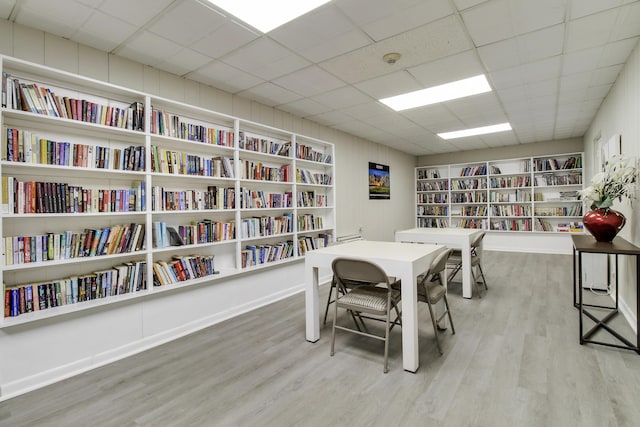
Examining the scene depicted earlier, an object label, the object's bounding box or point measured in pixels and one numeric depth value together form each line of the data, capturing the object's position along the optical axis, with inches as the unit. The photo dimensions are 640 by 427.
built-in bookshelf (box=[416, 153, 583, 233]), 271.3
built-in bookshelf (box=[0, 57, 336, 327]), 86.5
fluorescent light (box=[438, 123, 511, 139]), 221.6
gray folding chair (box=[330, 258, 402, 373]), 87.4
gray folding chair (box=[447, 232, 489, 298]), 152.3
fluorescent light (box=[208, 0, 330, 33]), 83.0
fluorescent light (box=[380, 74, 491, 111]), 140.6
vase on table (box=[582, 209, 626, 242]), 102.6
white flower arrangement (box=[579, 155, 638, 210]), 102.8
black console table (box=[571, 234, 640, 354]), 91.4
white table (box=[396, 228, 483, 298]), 147.9
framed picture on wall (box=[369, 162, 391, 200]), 258.5
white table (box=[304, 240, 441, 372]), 86.9
